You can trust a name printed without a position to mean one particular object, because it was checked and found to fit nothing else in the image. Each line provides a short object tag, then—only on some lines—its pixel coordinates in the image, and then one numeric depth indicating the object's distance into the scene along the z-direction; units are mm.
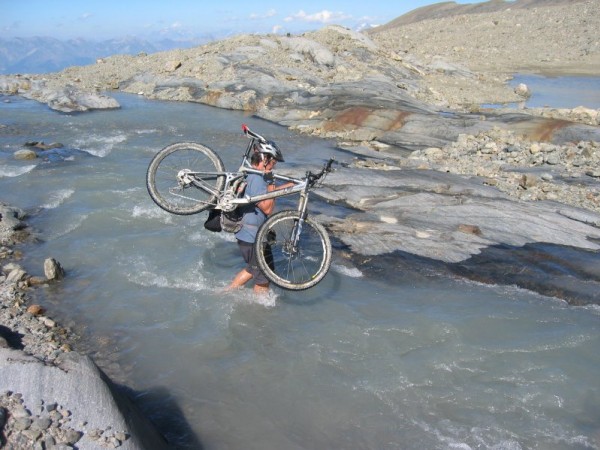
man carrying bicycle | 7598
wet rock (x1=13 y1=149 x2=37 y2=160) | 15812
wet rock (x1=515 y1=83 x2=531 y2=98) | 35688
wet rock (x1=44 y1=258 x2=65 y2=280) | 8508
